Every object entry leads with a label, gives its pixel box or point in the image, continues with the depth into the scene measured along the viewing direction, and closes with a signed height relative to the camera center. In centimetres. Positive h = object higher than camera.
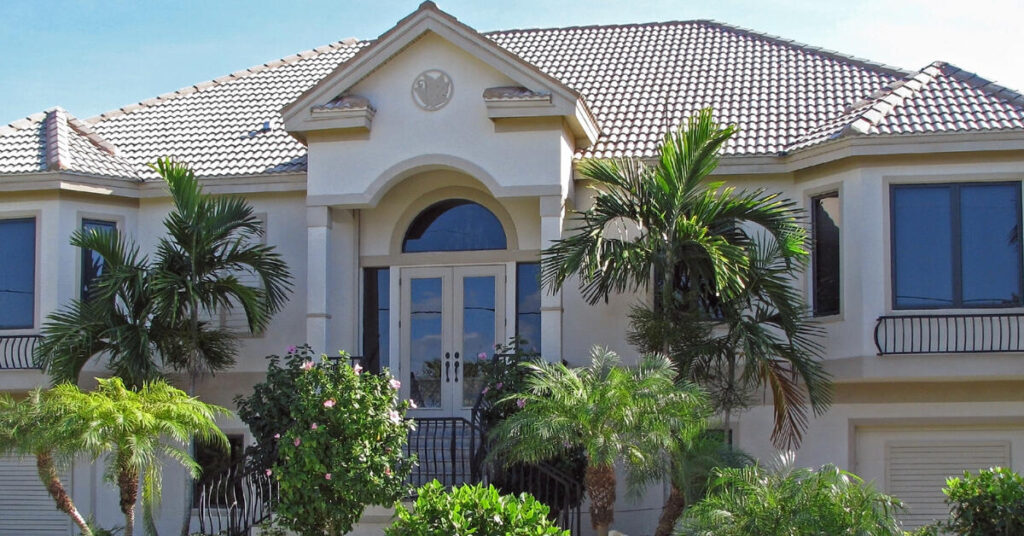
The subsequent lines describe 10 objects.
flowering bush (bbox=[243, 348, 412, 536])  1427 -156
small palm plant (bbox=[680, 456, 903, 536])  1051 -159
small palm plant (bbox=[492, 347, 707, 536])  1304 -111
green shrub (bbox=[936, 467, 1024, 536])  1155 -169
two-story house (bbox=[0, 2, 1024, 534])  1711 +137
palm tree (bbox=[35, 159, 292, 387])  1723 +18
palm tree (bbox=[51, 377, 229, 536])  1374 -123
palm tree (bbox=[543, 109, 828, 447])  1608 +65
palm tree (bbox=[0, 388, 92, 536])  1366 -130
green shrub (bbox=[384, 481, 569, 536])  1176 -183
